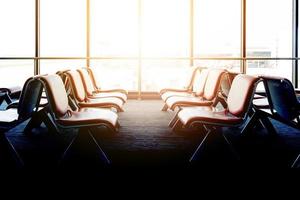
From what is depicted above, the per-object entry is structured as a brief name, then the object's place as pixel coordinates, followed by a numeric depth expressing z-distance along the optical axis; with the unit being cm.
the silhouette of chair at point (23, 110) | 298
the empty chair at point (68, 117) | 303
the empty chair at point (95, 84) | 573
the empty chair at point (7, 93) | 546
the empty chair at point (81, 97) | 410
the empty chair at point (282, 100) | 303
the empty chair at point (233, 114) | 307
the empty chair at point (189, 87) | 569
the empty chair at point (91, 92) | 485
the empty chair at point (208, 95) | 420
